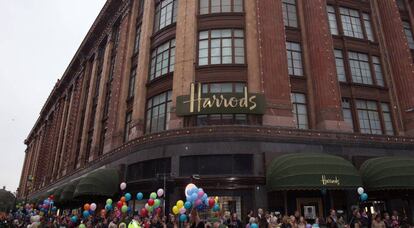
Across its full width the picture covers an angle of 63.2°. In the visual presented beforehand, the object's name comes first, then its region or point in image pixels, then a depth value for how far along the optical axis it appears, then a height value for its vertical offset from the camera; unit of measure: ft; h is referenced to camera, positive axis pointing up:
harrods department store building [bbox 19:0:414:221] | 63.67 +24.98
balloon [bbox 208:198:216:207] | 45.72 +2.71
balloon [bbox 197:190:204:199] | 42.63 +3.50
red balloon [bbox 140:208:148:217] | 52.37 +1.61
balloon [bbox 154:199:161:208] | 51.47 +3.04
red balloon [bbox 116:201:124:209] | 55.44 +2.95
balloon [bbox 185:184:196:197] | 43.59 +4.24
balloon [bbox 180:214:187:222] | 43.30 +0.72
